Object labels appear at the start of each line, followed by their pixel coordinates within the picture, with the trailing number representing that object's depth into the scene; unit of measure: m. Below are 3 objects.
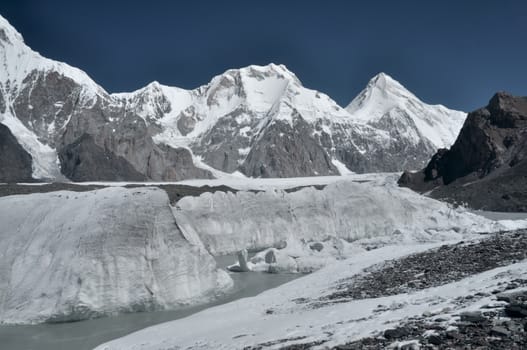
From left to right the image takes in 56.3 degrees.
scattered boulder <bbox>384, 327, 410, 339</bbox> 9.17
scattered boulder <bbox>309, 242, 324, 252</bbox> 33.12
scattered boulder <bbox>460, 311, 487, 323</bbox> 9.10
